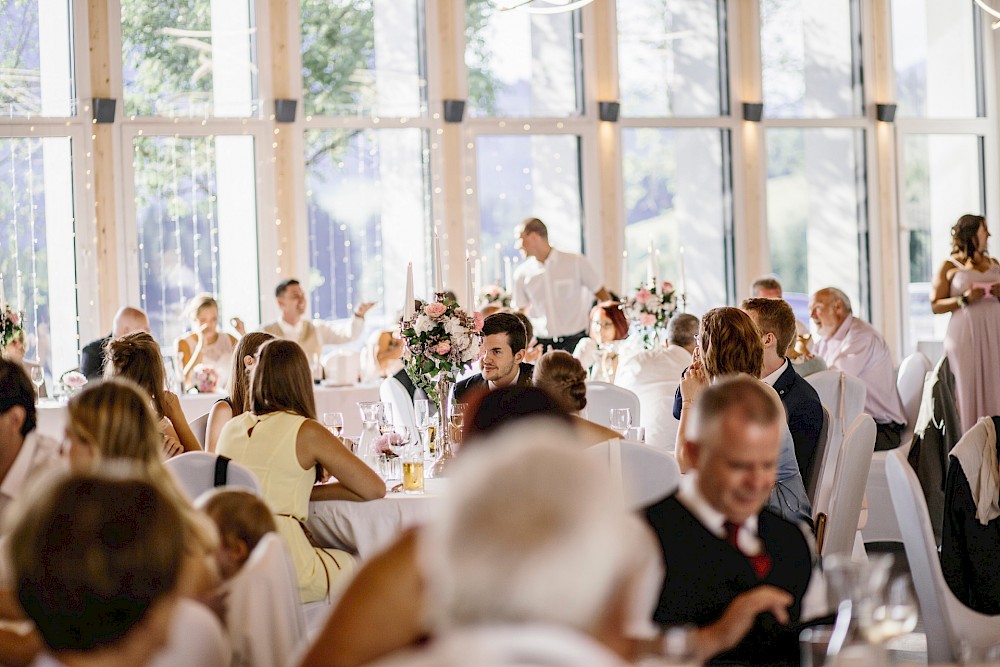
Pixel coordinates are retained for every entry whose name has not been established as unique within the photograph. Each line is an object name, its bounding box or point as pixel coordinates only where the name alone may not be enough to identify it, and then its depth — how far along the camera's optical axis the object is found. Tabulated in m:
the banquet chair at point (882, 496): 12.89
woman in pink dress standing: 14.50
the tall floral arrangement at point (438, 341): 9.57
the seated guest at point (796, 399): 8.37
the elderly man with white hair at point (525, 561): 2.41
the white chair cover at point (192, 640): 3.68
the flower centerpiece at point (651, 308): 15.50
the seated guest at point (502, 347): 9.75
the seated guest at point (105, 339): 13.00
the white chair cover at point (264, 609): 4.15
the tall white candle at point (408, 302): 9.69
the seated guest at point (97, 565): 3.06
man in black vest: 4.59
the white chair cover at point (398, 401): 12.25
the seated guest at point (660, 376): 11.26
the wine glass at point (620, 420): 8.81
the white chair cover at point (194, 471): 7.21
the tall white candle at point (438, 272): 10.26
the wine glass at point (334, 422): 8.81
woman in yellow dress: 7.42
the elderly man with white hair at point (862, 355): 13.17
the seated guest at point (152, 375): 8.43
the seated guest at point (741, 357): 7.34
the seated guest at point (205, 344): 16.27
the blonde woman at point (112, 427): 5.45
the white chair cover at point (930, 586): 6.46
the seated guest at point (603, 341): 14.44
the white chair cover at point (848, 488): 8.20
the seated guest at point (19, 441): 6.24
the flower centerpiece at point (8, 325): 14.33
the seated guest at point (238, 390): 8.60
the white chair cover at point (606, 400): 11.35
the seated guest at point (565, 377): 7.85
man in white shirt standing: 18.53
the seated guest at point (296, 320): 16.99
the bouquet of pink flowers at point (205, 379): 14.99
